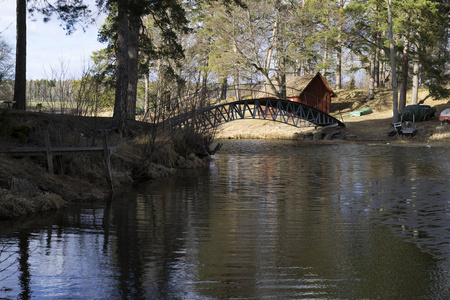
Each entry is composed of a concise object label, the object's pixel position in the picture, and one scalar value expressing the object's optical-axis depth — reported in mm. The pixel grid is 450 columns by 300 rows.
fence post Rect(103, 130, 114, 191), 13820
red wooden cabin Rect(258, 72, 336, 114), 49062
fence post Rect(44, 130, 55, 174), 12844
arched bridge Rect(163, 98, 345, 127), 36094
